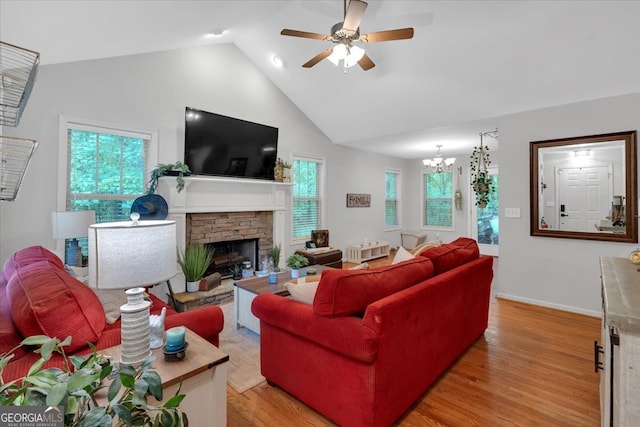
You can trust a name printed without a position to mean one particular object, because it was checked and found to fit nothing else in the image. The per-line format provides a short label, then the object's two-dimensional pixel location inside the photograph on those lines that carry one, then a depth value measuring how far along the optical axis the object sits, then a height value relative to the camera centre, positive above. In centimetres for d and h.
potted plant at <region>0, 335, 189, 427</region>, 51 -32
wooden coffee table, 297 -81
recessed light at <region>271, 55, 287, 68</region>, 451 +228
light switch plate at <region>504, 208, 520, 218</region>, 405 +3
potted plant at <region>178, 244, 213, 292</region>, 388 -66
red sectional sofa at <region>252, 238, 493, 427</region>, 158 -72
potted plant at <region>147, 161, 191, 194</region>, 368 +50
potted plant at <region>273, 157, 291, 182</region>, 503 +70
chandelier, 636 +108
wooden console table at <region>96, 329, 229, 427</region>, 119 -68
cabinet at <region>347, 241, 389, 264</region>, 643 -82
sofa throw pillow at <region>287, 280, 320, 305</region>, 193 -49
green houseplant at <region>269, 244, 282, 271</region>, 484 -67
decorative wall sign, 665 +30
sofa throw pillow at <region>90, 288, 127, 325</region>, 204 -77
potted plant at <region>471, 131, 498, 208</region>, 452 +42
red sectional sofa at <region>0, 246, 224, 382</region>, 120 -42
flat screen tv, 403 +98
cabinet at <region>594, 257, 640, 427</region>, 90 -44
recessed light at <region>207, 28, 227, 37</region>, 359 +217
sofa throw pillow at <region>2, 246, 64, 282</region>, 188 -30
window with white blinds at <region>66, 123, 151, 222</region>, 329 +51
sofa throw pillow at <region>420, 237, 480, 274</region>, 231 -32
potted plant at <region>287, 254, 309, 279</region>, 411 -65
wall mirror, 332 +31
